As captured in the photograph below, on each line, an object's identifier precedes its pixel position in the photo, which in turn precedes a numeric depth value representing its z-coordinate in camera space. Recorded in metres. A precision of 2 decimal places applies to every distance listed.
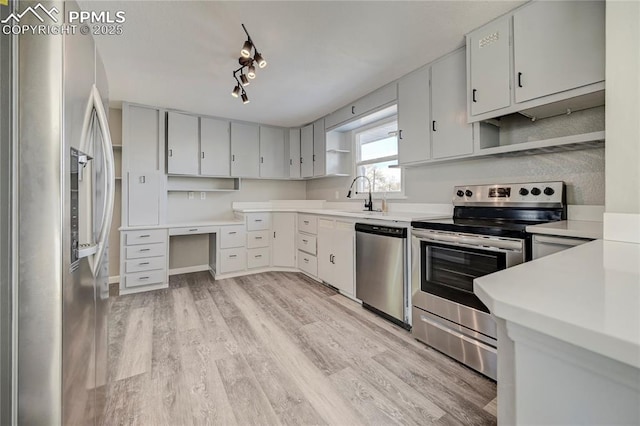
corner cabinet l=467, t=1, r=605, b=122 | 1.52
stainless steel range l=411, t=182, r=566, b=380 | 1.67
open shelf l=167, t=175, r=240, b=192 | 3.95
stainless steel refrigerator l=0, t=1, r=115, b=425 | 0.73
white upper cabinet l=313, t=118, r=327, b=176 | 4.00
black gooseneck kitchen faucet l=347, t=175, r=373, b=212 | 3.37
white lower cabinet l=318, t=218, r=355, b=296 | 2.94
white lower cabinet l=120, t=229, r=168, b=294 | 3.22
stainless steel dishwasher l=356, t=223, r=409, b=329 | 2.31
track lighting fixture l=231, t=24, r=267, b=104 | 1.87
